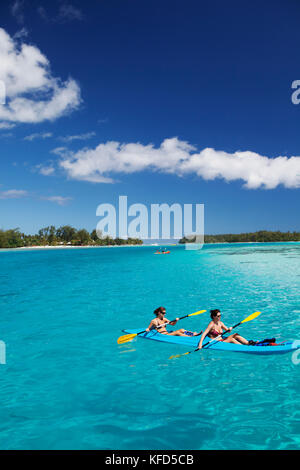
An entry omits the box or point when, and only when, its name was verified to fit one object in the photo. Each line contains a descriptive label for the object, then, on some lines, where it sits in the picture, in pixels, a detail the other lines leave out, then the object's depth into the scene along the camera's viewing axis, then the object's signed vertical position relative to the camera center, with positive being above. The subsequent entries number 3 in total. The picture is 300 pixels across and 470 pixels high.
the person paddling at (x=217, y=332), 10.89 -3.75
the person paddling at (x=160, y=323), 12.80 -3.84
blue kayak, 9.88 -4.08
